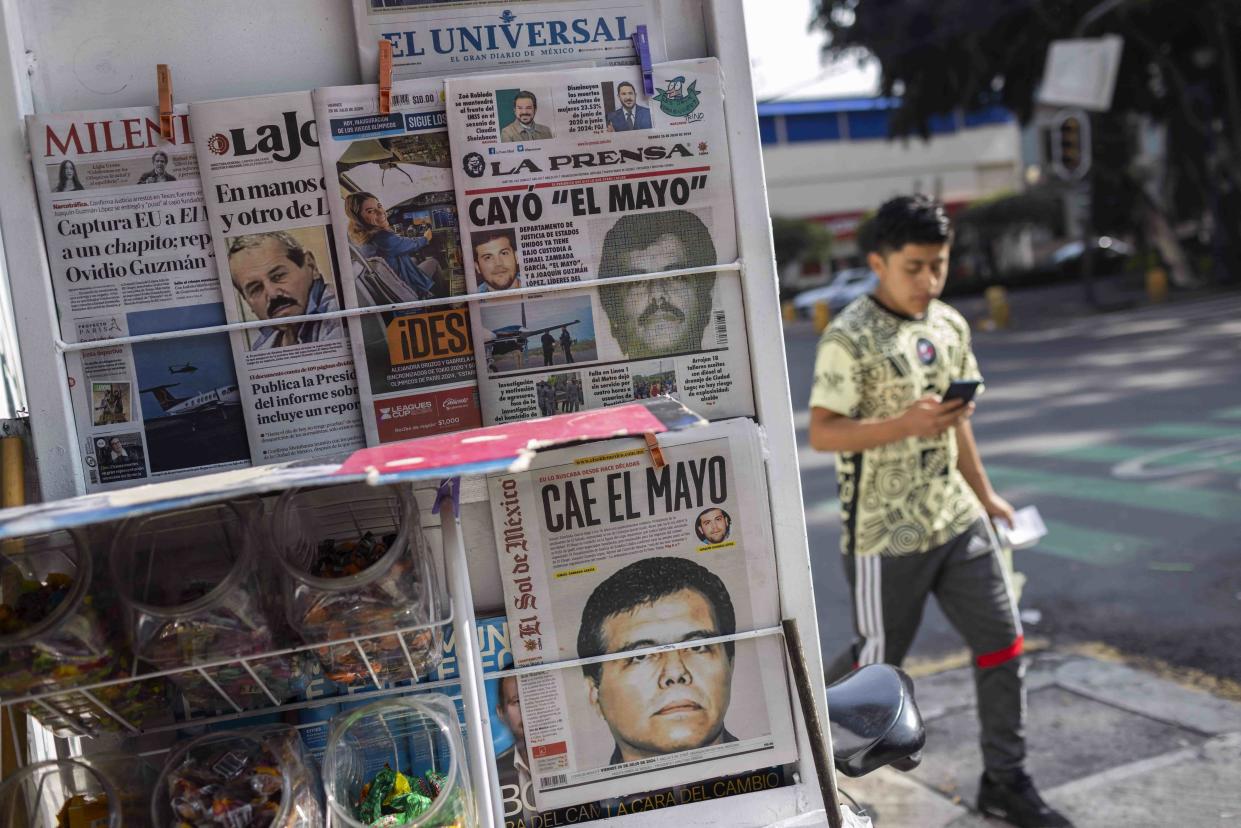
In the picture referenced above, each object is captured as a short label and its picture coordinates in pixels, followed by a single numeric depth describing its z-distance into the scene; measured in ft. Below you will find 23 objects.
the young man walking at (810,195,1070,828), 11.25
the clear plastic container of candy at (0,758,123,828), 5.32
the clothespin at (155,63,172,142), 5.57
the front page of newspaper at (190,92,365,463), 5.74
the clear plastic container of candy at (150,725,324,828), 5.13
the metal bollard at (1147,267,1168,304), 70.38
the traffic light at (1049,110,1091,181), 60.44
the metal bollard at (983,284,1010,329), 70.90
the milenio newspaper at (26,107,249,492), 5.67
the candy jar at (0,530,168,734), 4.86
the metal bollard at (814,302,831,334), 83.61
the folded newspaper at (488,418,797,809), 6.01
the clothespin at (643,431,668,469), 5.73
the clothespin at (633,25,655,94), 5.95
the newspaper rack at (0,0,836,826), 5.60
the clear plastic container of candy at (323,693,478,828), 5.32
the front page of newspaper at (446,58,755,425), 5.95
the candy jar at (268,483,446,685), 5.09
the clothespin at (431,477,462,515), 5.15
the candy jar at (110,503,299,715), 5.01
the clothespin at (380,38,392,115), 5.69
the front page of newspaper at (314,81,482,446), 5.80
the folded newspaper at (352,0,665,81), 5.93
